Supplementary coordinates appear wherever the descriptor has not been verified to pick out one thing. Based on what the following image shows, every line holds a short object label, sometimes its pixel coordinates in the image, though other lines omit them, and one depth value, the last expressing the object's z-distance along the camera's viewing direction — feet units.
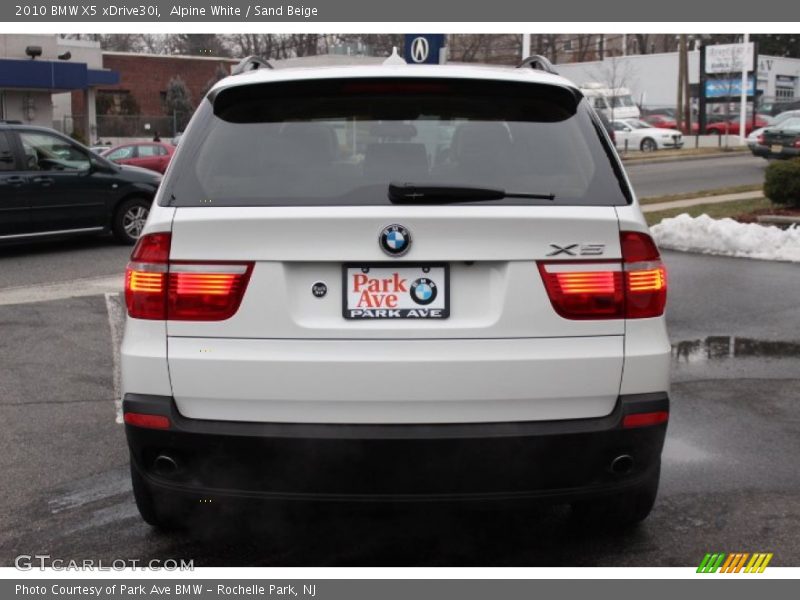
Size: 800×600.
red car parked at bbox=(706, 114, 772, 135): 160.15
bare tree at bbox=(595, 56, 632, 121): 189.16
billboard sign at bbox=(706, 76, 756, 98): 173.88
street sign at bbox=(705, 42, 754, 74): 158.10
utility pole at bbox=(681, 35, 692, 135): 168.45
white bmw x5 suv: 11.37
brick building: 206.22
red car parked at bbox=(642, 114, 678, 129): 177.27
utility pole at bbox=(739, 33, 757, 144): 149.07
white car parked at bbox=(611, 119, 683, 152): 144.05
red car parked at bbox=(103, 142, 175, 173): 85.05
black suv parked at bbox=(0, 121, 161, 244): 43.14
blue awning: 126.62
